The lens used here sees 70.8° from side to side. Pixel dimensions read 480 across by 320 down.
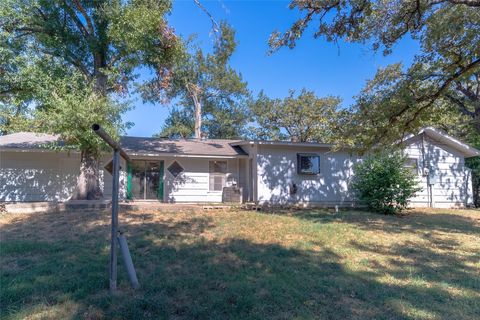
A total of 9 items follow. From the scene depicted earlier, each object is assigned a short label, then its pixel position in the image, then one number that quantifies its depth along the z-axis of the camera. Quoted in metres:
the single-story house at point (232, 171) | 14.03
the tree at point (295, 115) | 25.86
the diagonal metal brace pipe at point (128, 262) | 4.52
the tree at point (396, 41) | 7.79
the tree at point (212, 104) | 28.00
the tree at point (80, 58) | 10.75
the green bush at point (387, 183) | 12.57
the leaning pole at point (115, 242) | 4.40
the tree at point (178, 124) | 28.92
